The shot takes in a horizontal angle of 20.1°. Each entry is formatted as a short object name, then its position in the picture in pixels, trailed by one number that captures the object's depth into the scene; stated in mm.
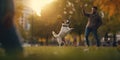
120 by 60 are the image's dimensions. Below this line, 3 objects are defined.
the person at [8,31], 4656
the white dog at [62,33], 15960
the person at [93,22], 12289
